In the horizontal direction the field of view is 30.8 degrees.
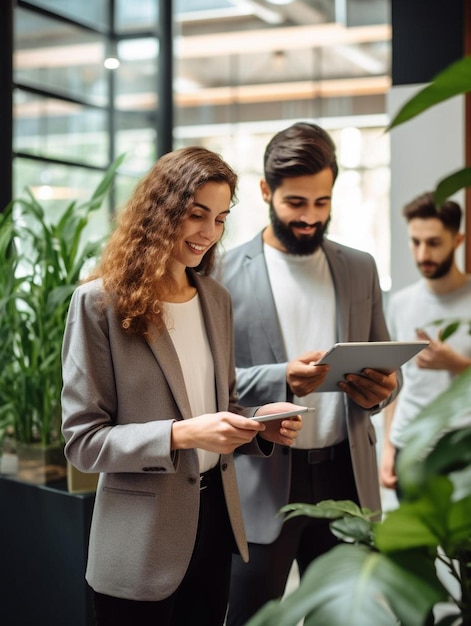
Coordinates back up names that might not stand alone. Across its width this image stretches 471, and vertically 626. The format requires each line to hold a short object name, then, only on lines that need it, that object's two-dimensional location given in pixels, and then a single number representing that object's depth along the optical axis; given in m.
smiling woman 1.58
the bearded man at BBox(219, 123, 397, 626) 2.09
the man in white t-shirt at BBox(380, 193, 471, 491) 3.10
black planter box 2.56
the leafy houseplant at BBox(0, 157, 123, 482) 2.74
